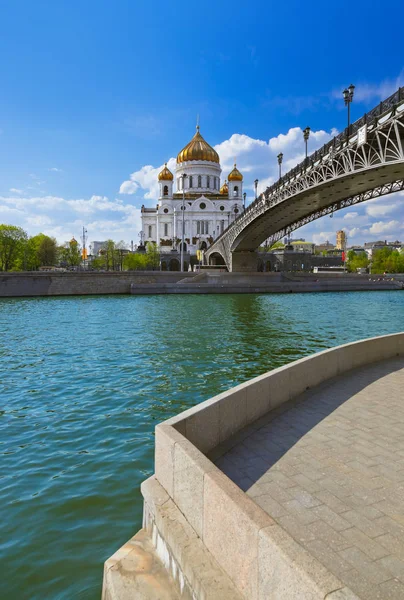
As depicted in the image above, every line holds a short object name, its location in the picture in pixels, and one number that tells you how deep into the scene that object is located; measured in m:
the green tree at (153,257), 82.50
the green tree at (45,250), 69.94
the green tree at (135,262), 78.56
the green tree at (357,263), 103.90
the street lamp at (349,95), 25.12
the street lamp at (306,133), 31.69
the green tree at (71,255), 76.56
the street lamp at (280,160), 38.44
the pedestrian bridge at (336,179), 20.95
